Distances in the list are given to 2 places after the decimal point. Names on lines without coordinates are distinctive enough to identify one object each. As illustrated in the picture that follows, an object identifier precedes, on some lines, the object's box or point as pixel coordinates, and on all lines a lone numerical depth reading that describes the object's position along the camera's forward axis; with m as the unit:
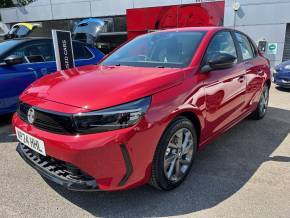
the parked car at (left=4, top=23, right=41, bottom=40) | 6.42
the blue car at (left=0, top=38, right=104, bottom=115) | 3.51
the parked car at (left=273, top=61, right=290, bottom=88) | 5.90
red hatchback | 1.73
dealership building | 8.55
